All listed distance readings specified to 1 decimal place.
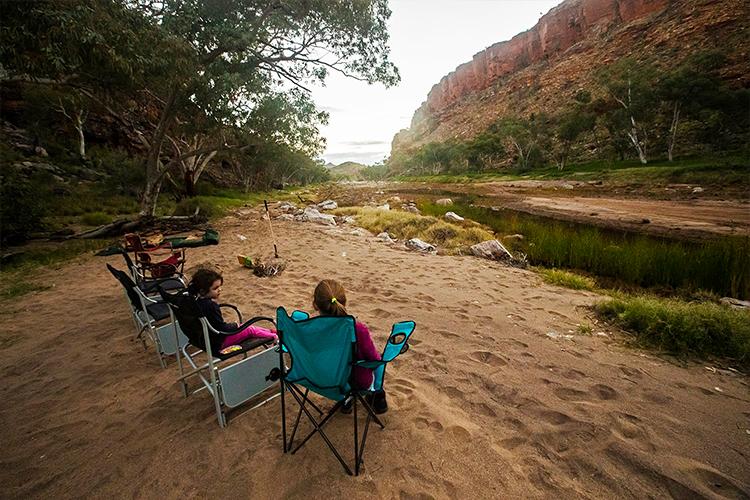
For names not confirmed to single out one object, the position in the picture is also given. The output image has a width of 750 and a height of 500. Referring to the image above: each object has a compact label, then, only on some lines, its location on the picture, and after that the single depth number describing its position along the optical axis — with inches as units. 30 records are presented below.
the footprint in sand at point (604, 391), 106.2
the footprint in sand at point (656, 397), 103.9
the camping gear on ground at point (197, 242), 276.7
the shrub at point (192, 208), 565.6
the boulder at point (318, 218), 526.3
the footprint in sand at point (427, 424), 92.0
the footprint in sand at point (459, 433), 87.9
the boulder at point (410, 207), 683.1
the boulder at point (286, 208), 718.4
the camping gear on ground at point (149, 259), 201.5
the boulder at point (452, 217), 514.0
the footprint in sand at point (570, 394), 105.5
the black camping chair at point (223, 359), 87.4
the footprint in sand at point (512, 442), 85.7
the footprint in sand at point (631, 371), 118.2
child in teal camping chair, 83.4
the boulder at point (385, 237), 384.8
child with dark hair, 100.4
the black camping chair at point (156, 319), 121.2
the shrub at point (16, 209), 314.7
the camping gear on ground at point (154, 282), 165.5
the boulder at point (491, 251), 311.1
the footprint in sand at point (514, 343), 140.6
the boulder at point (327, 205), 777.7
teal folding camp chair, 71.7
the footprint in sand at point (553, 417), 94.9
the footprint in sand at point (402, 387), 109.1
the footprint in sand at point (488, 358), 127.4
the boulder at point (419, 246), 337.9
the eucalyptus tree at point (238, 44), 301.7
